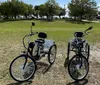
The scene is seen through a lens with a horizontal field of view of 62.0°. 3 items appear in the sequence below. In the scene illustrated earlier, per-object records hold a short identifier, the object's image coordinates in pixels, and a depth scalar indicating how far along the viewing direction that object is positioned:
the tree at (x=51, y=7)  23.93
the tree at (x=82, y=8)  23.25
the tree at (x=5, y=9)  24.58
